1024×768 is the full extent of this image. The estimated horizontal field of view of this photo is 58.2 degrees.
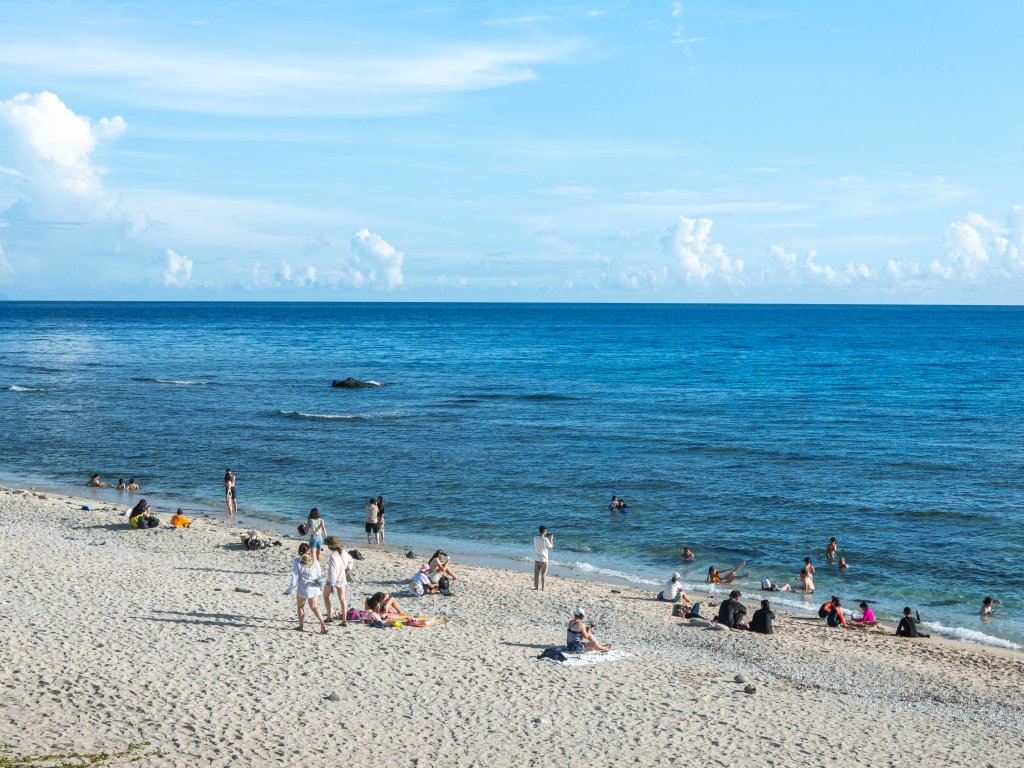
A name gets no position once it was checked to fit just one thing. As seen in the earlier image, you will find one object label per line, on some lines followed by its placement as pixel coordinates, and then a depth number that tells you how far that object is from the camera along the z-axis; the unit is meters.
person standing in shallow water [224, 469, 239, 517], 31.39
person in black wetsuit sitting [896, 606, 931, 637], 21.08
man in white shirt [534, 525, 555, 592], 22.74
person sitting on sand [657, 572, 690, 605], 23.03
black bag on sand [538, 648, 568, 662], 17.64
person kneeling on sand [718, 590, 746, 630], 21.08
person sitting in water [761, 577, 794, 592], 24.81
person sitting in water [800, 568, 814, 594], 24.67
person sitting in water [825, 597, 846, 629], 21.88
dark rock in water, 68.25
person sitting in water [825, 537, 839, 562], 26.60
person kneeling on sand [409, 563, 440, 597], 22.19
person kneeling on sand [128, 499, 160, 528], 28.30
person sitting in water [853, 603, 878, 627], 21.86
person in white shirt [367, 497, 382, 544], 28.41
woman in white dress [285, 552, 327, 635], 17.52
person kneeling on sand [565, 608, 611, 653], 18.00
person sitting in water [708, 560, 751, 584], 25.20
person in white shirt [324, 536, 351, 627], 18.72
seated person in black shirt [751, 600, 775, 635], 20.81
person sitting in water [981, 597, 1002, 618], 22.61
